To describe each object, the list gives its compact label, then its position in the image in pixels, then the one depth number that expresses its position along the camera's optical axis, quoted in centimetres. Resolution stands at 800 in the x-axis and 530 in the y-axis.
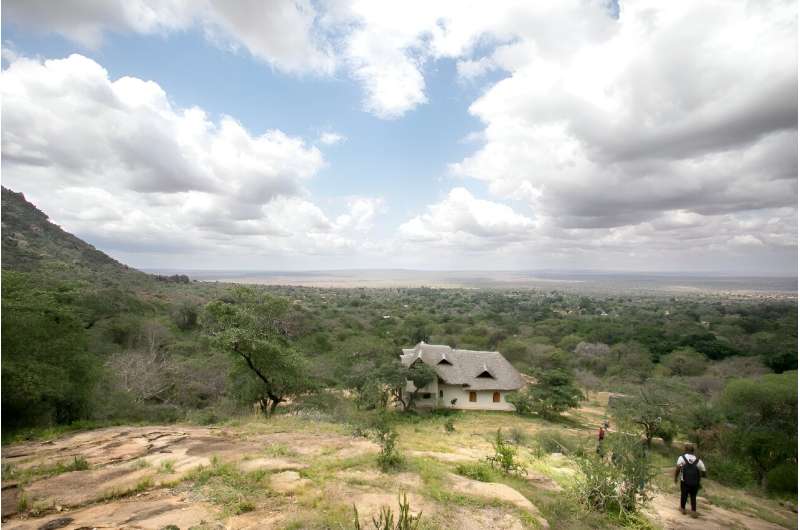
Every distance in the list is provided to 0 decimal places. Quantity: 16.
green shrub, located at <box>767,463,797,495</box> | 1588
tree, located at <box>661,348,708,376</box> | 4172
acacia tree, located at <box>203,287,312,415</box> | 1642
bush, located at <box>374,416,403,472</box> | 870
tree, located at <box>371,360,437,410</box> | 2639
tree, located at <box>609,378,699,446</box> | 2133
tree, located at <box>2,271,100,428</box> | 1152
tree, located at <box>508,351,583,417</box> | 2725
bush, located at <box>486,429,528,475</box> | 962
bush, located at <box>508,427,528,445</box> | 1775
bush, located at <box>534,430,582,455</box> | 1614
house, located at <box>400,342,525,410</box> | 2972
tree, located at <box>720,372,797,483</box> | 1796
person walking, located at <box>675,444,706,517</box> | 850
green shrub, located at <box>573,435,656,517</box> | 800
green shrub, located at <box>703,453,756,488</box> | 1619
